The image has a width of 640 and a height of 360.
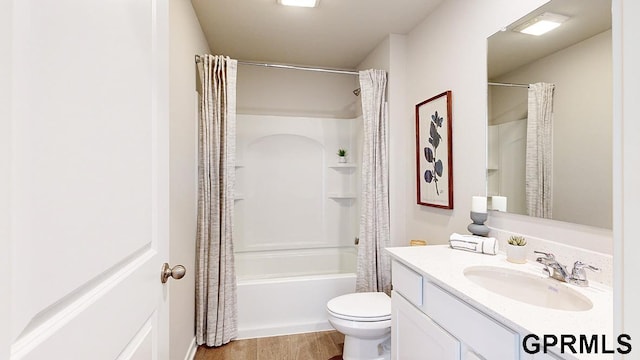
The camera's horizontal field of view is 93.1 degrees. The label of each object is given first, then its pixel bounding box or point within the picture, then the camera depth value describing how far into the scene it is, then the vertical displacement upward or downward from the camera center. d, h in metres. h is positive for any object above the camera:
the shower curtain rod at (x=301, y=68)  2.47 +0.95
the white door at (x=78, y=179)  0.41 +0.00
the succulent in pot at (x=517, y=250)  1.40 -0.32
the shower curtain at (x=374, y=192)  2.52 -0.09
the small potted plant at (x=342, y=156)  3.48 +0.29
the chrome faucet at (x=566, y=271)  1.13 -0.35
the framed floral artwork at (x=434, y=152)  2.03 +0.21
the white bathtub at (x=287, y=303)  2.45 -1.00
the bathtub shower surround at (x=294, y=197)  3.31 -0.18
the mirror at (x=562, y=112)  1.18 +0.31
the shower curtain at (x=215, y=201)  2.21 -0.15
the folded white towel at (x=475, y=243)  1.54 -0.33
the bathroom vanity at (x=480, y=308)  0.84 -0.43
